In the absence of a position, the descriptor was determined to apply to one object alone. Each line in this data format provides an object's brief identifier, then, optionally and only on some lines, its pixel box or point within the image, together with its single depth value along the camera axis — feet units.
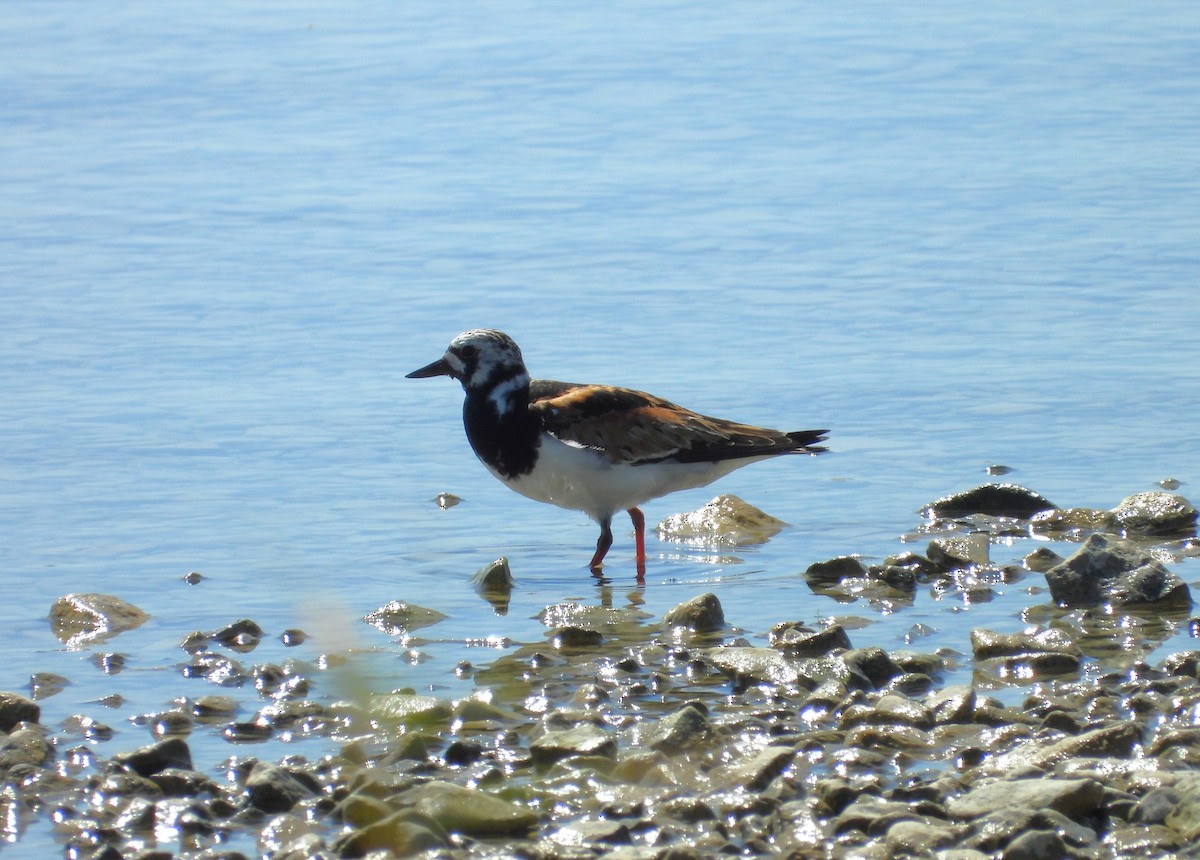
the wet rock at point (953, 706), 42.29
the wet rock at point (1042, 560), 57.67
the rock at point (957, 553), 57.41
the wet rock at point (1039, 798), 35.12
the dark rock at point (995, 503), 63.67
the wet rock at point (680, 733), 40.78
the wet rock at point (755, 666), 45.96
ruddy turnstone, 61.36
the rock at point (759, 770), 38.60
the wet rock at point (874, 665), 45.75
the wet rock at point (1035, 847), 33.32
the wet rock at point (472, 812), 36.35
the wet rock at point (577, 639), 51.90
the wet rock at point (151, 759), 40.27
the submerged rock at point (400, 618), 53.78
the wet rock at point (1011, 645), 47.60
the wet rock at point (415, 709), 43.47
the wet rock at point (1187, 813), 34.32
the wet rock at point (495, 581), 57.82
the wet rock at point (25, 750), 40.81
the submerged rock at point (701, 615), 52.75
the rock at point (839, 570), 57.47
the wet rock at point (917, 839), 33.78
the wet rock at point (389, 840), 34.76
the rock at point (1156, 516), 60.90
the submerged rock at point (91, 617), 53.47
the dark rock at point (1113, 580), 51.88
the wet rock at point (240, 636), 51.96
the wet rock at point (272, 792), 38.01
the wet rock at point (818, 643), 48.62
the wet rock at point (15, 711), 43.78
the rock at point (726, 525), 64.13
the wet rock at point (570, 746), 40.29
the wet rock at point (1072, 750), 38.75
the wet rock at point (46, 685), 47.67
